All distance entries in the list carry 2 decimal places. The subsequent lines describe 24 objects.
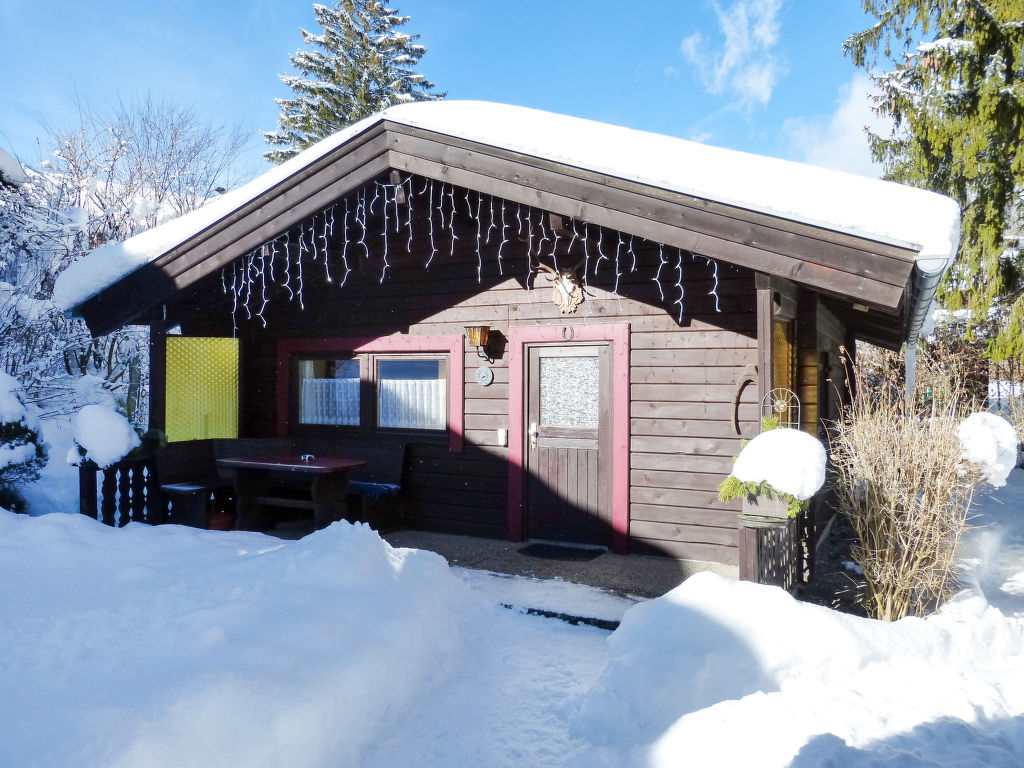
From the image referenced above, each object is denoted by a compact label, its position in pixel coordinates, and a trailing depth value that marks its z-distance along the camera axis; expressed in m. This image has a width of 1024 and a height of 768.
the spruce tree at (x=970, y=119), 9.73
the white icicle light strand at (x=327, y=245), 5.73
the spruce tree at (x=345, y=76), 18.62
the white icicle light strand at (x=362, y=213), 5.67
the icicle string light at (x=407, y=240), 5.44
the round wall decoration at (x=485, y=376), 5.92
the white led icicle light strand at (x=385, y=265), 6.39
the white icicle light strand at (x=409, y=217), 5.58
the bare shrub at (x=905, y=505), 3.97
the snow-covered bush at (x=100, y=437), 5.52
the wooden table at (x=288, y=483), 5.73
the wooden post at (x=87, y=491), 5.71
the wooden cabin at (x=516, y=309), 4.14
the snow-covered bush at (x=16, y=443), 6.02
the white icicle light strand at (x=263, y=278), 5.82
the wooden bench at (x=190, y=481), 5.98
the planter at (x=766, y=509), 3.63
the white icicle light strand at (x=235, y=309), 6.83
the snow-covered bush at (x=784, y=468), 3.52
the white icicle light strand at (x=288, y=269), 5.92
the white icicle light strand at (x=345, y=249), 5.98
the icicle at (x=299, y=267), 5.92
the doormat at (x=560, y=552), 5.30
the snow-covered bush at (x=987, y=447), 4.37
